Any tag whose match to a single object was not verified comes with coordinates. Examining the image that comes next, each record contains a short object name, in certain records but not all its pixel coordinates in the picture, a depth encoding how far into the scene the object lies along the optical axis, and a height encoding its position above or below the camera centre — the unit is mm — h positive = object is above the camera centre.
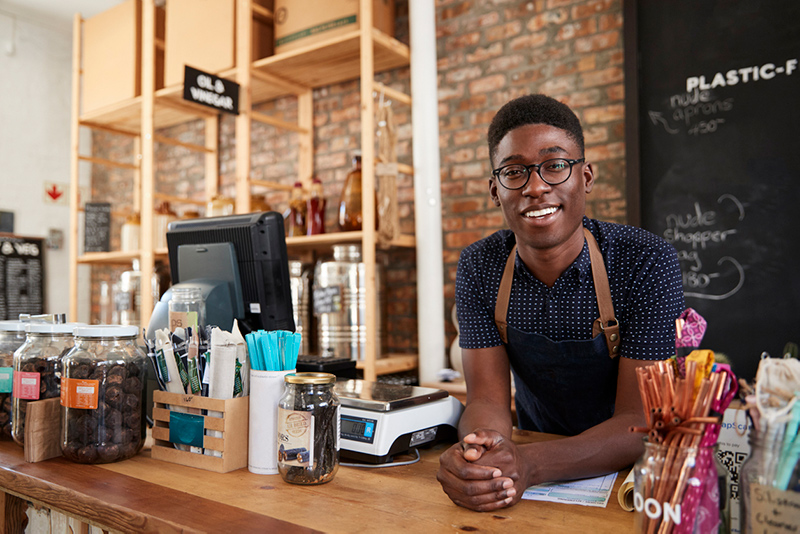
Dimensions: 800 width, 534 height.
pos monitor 1475 +22
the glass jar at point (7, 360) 1372 -172
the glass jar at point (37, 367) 1248 -171
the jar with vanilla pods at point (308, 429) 1019 -249
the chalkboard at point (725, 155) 2041 +455
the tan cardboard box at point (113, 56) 3510 +1393
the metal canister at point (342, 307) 2664 -106
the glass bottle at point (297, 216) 2965 +342
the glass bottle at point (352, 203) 2742 +372
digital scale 1158 -281
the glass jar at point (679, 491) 649 -233
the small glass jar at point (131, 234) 3689 +323
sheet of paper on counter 961 -354
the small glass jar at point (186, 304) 1232 -42
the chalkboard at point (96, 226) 3584 +362
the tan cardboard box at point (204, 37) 3084 +1330
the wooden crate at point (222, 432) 1109 -280
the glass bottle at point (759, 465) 626 -198
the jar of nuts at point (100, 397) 1146 -217
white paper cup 1104 -261
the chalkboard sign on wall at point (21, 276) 4207 +74
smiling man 1303 -37
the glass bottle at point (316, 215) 2904 +337
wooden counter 851 -349
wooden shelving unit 2598 +1059
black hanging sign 2685 +920
